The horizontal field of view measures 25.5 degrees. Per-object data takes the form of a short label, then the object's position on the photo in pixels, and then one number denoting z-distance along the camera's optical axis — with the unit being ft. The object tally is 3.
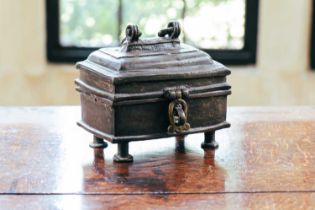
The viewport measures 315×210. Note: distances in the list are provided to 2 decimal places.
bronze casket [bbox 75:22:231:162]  3.93
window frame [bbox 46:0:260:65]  8.48
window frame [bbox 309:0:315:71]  8.31
